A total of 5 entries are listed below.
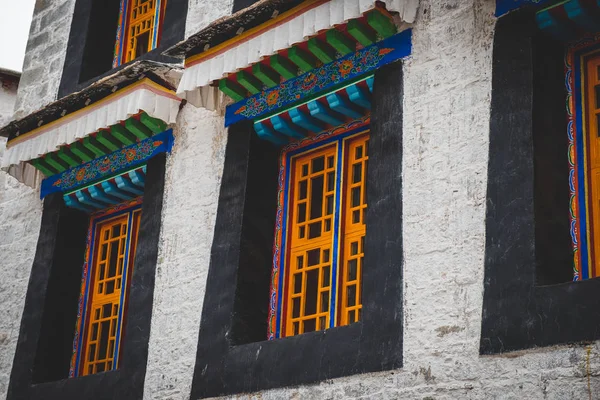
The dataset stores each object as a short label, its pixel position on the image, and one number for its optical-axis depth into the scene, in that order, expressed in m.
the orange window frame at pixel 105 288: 8.34
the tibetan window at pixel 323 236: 6.66
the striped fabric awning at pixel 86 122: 7.99
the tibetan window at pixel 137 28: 9.34
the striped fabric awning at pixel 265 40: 6.46
